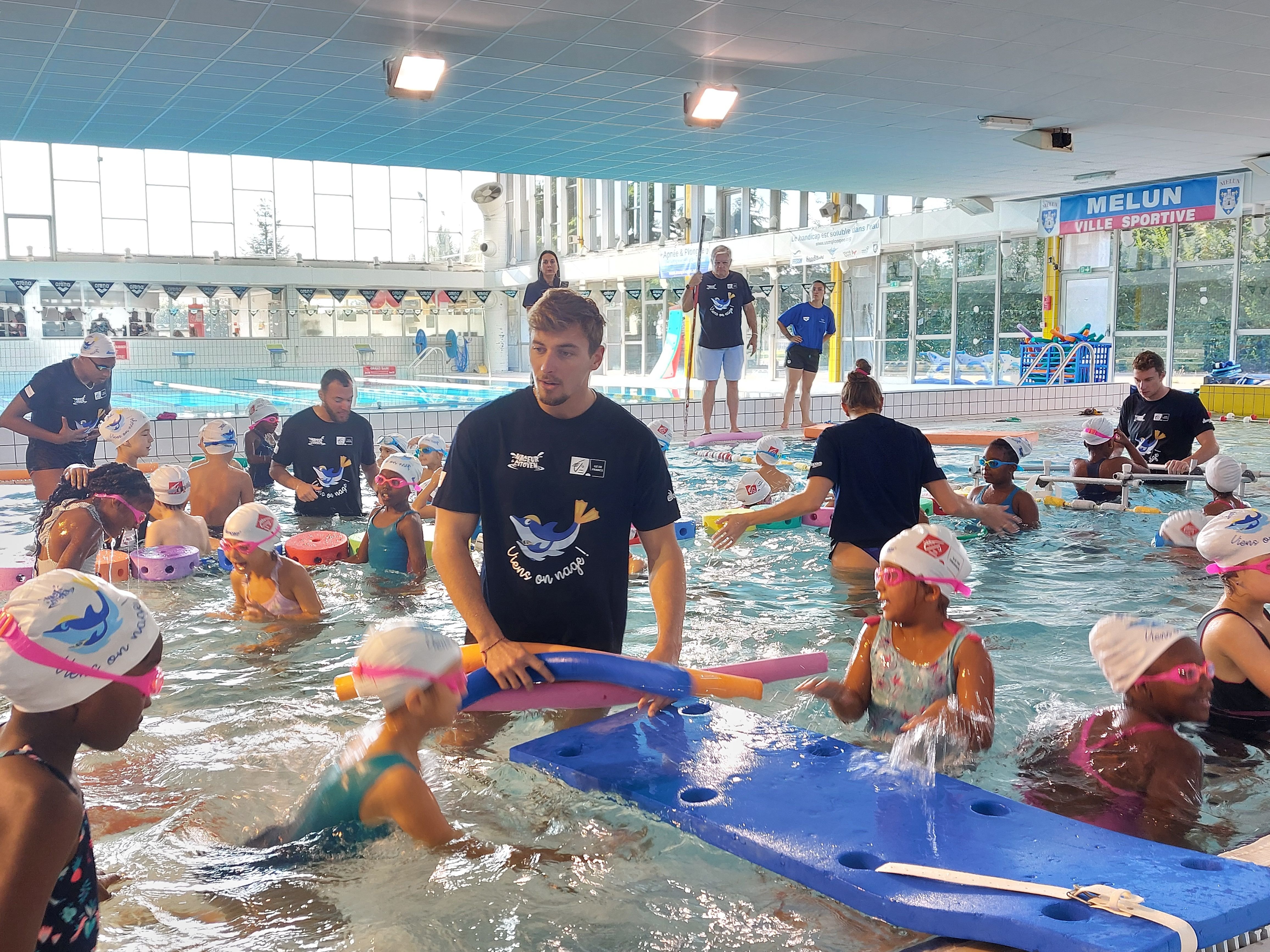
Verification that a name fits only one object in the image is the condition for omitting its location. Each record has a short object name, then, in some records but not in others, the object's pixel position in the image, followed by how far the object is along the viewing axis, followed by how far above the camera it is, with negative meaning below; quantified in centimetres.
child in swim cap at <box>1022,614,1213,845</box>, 297 -103
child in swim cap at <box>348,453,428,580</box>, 612 -80
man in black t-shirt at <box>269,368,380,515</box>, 744 -43
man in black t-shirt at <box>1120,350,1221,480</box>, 842 -31
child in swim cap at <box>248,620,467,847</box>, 261 -84
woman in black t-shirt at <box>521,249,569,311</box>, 1146 +113
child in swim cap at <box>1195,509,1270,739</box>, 335 -78
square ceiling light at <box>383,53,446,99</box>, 930 +264
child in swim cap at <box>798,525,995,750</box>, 328 -83
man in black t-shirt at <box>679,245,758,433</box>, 1332 +78
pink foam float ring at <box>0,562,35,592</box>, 571 -99
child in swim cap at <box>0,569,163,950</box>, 167 -56
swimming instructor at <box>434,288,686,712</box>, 311 -37
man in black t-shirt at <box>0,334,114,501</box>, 781 -18
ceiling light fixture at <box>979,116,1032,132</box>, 1224 +287
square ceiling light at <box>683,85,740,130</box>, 1048 +268
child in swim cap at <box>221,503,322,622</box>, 495 -92
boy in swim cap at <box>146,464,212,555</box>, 647 -81
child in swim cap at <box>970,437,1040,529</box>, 722 -69
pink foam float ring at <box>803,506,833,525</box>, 818 -101
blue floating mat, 215 -107
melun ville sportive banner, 1608 +269
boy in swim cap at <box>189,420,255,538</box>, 734 -67
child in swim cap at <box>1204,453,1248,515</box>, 646 -58
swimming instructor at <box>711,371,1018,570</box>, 518 -46
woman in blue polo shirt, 1492 +64
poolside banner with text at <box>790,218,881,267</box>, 2088 +276
